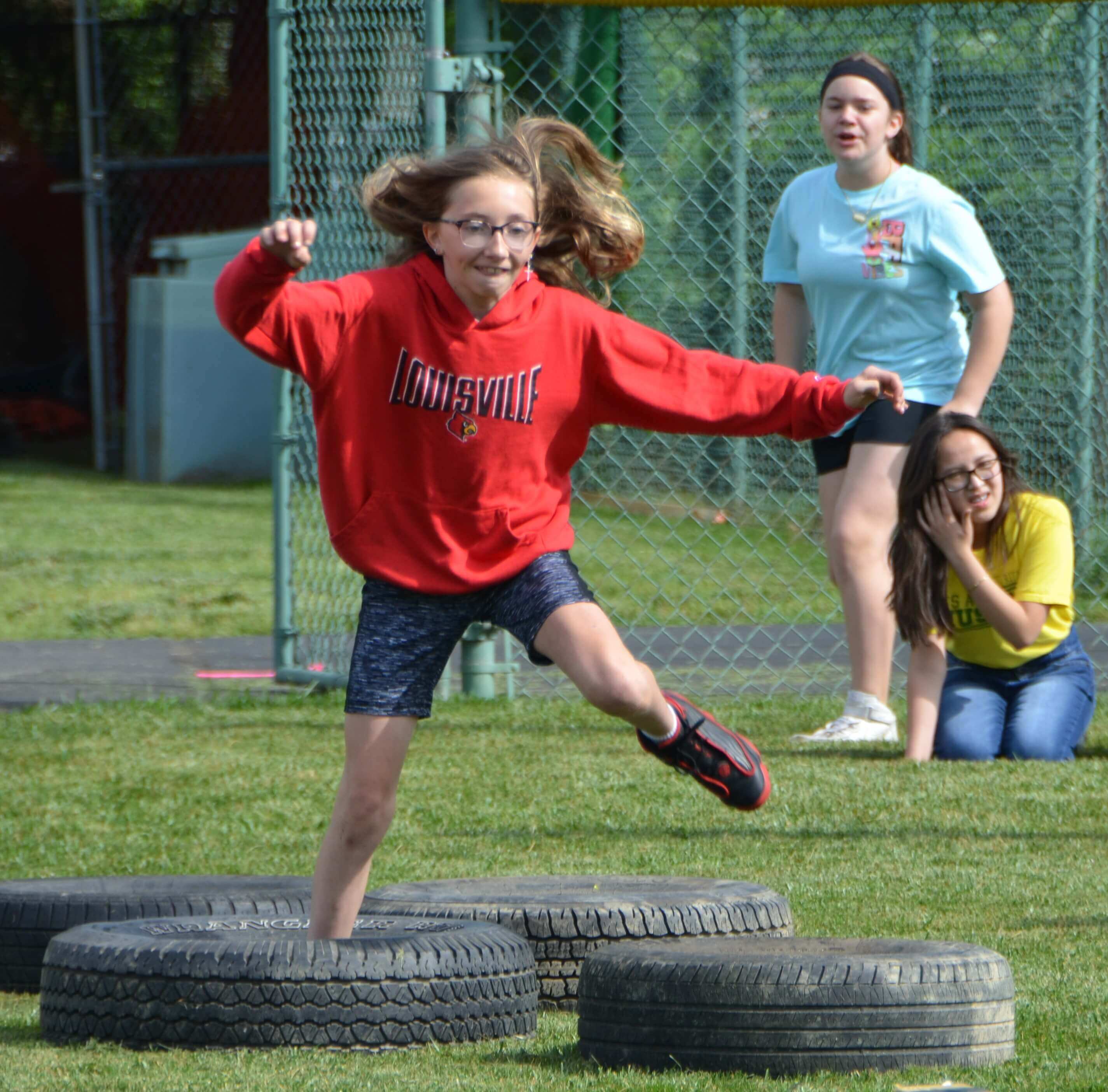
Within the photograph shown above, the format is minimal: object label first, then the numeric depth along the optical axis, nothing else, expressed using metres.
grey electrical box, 33.16
